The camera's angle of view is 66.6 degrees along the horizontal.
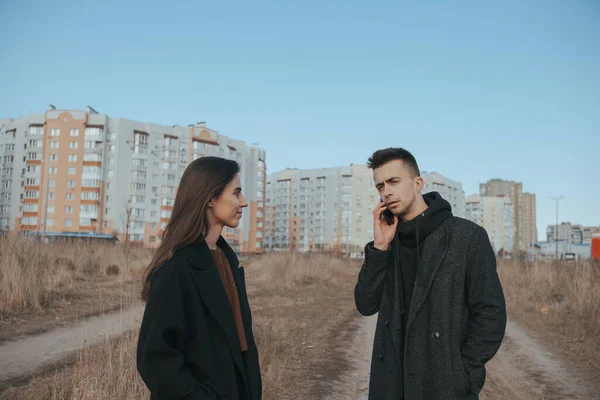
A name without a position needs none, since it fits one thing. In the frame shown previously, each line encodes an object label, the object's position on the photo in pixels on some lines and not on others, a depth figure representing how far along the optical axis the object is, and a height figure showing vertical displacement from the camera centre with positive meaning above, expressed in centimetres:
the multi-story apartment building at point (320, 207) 9675 +396
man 223 -34
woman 181 -37
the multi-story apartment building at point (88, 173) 6109 +610
